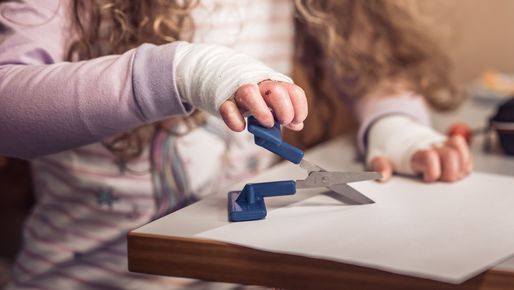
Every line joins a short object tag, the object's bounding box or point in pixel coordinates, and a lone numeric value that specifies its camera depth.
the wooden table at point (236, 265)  0.74
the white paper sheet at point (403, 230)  0.75
